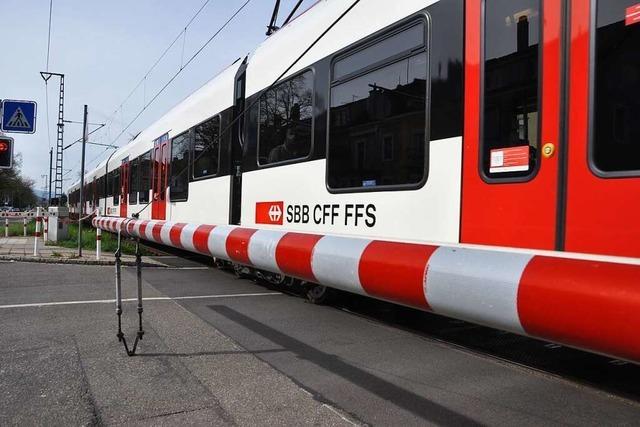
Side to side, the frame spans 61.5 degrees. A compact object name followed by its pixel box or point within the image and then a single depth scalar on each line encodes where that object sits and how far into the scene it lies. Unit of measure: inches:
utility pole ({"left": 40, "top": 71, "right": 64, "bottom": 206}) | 1423.7
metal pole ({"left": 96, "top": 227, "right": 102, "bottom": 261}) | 431.9
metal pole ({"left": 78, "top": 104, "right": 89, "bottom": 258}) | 496.7
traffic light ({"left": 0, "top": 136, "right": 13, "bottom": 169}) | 401.7
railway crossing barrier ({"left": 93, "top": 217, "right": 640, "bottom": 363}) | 93.0
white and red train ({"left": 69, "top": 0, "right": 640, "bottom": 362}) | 103.4
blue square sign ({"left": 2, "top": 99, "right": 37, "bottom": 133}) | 425.4
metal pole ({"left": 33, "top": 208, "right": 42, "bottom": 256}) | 477.3
